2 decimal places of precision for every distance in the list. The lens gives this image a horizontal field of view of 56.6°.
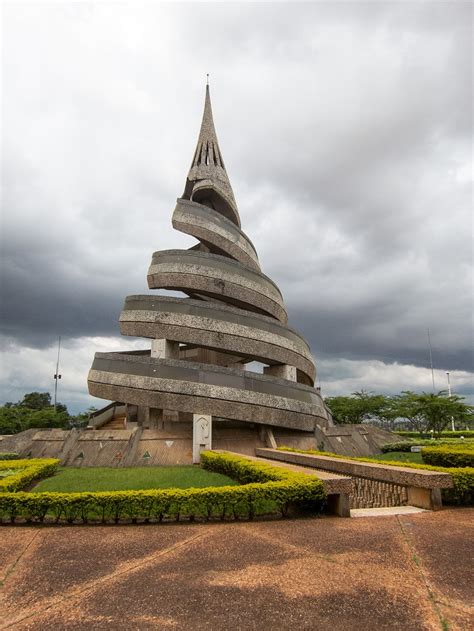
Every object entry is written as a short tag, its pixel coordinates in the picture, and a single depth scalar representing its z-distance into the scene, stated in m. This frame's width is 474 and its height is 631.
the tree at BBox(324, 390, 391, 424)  53.47
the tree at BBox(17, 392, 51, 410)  79.44
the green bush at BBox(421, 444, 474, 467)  16.47
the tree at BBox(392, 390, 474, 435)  32.47
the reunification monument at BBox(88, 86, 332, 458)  23.00
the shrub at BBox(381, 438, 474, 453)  28.70
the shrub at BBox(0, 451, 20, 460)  22.61
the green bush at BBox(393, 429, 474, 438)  42.81
